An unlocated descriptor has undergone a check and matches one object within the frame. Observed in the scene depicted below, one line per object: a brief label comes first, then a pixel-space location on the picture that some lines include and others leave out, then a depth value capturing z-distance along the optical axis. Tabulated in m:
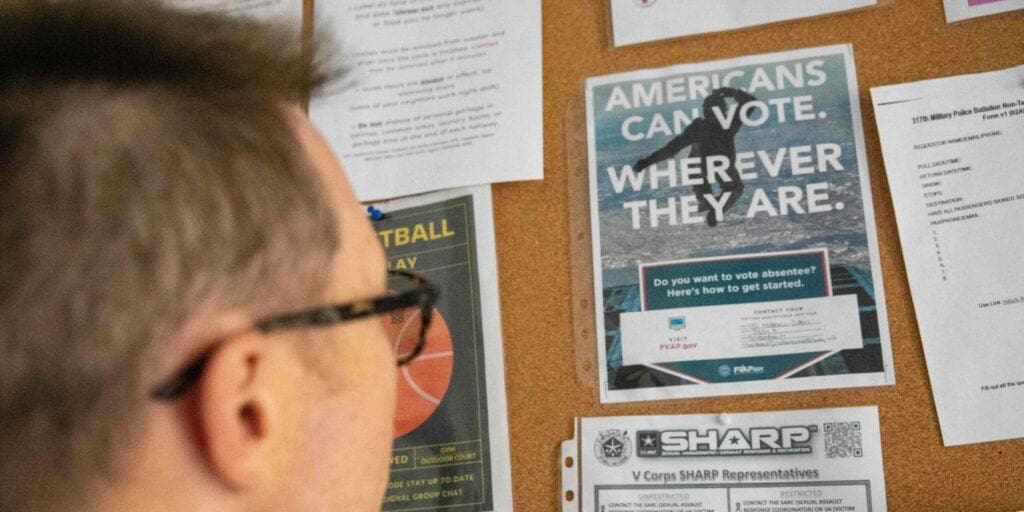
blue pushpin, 0.76
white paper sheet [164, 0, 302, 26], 0.84
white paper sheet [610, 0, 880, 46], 0.69
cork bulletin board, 0.60
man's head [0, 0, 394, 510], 0.36
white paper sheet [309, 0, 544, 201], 0.74
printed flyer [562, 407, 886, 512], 0.61
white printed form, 0.60
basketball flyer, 0.69
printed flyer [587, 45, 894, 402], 0.63
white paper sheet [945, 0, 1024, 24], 0.65
